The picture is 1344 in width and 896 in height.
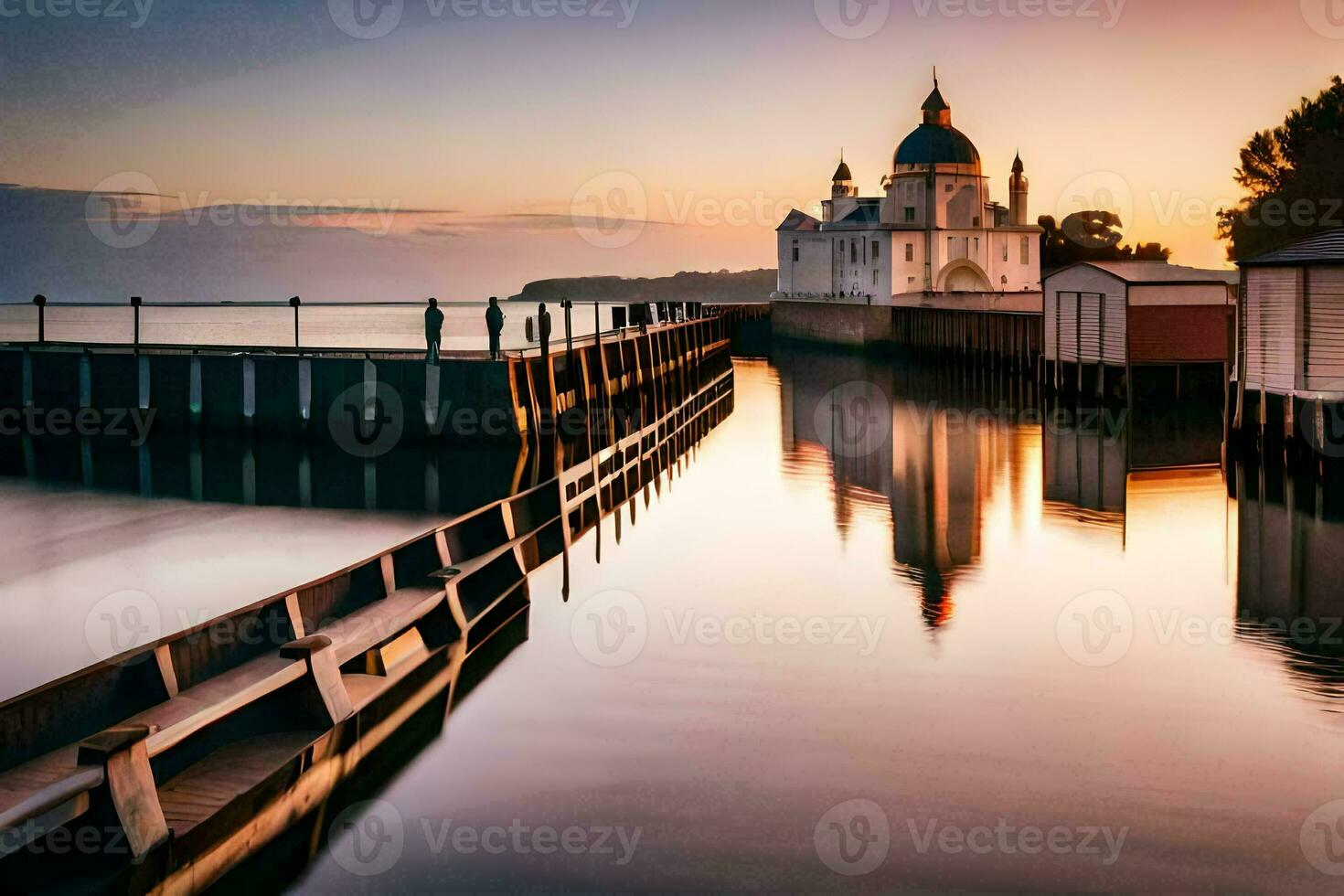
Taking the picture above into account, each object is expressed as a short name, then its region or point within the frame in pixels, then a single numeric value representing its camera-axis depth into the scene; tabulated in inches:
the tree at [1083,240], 4355.3
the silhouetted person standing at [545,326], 1276.5
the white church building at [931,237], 3607.3
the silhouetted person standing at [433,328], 1199.2
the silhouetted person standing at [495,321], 1279.5
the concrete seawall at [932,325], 1950.1
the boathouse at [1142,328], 1493.6
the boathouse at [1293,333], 938.7
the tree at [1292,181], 2421.3
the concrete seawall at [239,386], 1219.9
